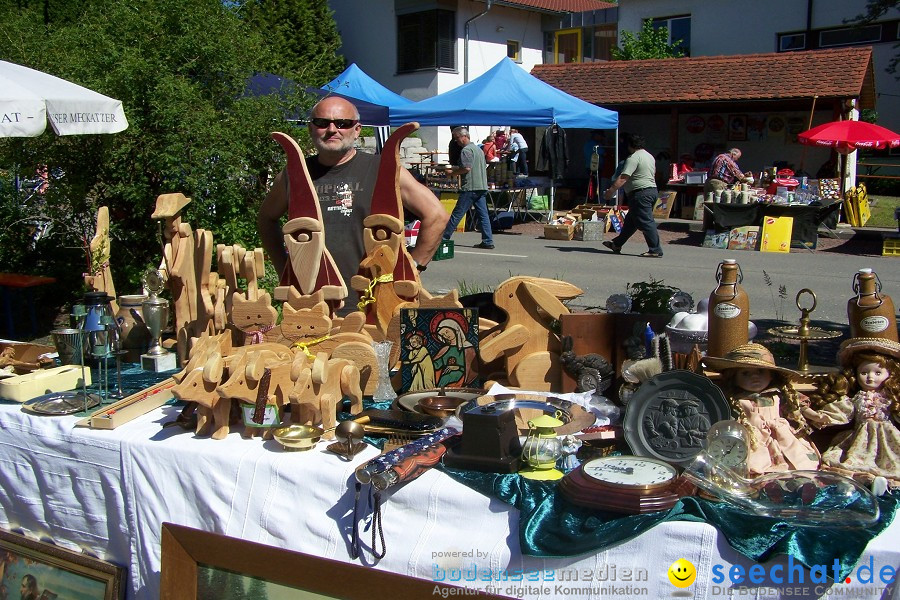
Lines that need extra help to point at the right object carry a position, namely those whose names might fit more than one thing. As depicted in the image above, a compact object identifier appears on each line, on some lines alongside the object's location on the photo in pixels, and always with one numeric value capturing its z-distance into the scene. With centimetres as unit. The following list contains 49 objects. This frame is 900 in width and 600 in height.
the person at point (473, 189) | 1100
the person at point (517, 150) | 1620
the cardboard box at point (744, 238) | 1119
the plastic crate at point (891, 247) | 1055
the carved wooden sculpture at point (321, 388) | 239
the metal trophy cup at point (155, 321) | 317
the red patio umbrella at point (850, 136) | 1221
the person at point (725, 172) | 1295
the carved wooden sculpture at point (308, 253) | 293
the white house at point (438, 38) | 1986
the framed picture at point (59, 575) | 246
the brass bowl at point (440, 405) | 251
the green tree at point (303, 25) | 1903
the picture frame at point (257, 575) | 159
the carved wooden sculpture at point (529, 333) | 270
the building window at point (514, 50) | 2175
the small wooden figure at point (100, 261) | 359
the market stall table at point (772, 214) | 1116
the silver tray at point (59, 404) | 267
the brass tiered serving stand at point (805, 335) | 239
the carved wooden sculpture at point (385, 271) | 293
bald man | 317
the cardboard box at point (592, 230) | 1213
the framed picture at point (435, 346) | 277
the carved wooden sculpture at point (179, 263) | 323
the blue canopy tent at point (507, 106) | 1070
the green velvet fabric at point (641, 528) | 172
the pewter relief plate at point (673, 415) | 210
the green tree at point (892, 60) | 1830
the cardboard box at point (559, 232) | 1220
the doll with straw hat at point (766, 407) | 209
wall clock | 188
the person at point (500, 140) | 1748
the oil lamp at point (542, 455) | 212
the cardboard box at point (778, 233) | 1102
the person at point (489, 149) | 1609
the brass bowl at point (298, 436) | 232
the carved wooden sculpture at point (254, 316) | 276
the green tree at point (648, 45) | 1993
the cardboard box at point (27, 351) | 315
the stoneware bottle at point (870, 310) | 226
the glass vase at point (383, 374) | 276
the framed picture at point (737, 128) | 1672
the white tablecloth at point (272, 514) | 184
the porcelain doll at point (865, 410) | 204
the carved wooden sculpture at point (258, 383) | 239
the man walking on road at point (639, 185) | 984
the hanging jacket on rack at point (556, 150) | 1423
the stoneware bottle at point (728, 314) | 232
